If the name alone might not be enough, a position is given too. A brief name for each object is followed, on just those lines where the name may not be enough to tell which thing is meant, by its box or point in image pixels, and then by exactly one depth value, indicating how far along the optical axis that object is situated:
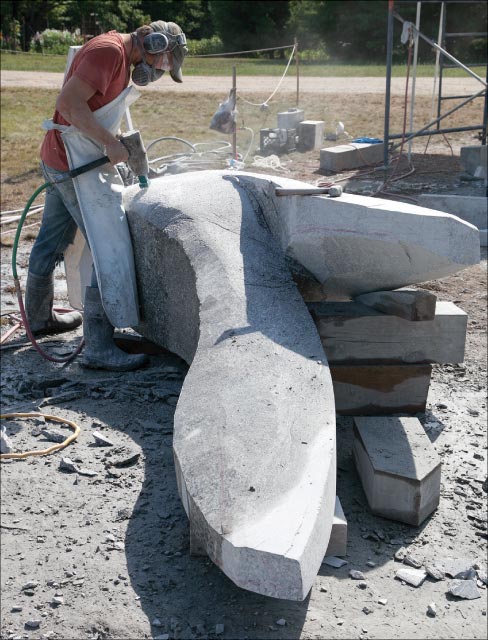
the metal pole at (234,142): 9.72
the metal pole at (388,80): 9.01
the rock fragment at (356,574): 2.84
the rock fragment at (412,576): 2.84
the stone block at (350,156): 9.85
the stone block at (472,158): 9.30
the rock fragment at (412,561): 2.94
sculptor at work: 4.05
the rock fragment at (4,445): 3.60
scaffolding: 8.97
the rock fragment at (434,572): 2.88
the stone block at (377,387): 3.87
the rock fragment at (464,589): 2.78
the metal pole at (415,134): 9.20
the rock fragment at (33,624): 2.58
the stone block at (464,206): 7.06
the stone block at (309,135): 11.30
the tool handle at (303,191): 3.75
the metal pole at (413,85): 9.37
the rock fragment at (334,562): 2.89
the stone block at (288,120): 11.50
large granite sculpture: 2.38
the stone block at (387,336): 3.82
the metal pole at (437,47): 8.54
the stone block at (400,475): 3.13
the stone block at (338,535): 2.86
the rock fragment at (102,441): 3.66
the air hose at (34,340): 4.61
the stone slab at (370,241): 3.55
